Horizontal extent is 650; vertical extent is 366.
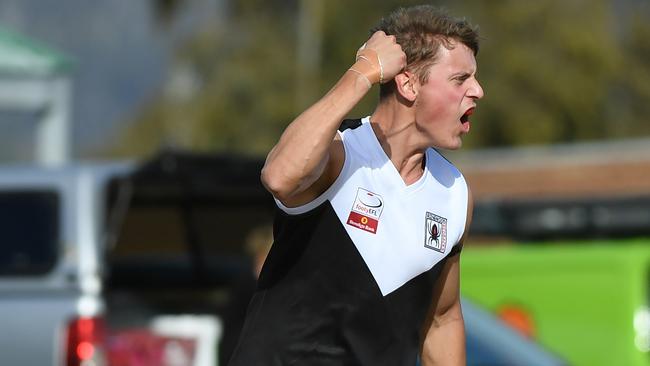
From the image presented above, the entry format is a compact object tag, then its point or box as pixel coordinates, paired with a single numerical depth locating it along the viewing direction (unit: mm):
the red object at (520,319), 20516
